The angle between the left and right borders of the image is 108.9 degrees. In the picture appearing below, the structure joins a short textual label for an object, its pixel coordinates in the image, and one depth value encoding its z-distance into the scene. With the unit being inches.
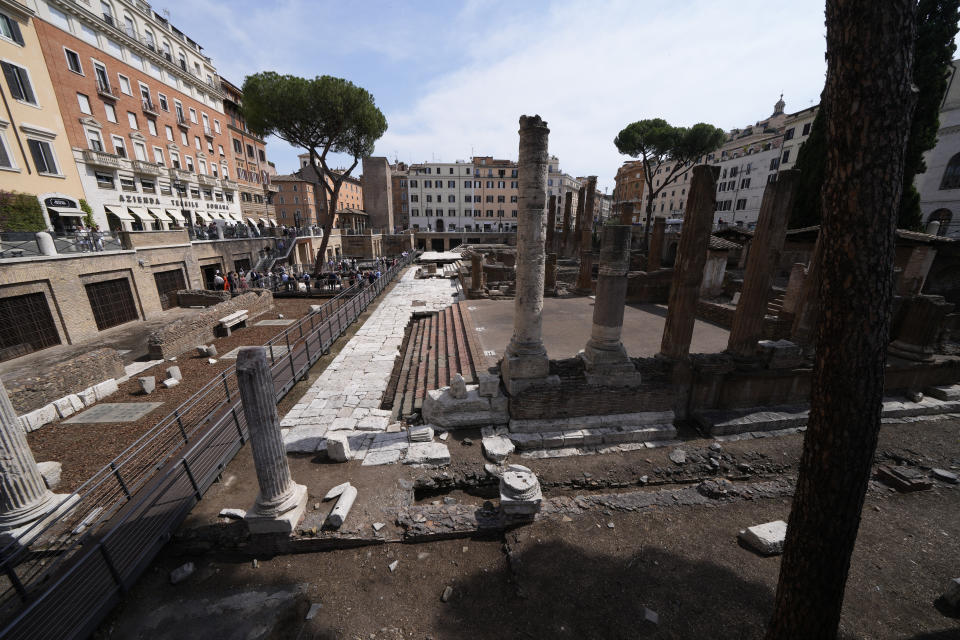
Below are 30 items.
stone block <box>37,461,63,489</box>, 229.0
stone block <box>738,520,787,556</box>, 170.7
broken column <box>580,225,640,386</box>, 263.6
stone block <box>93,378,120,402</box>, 343.6
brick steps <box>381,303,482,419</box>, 320.2
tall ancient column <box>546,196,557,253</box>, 888.9
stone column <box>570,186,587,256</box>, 1064.2
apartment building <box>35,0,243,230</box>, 744.3
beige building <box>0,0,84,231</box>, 607.2
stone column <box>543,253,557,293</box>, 643.5
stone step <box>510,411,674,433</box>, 266.8
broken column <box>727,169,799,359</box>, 269.7
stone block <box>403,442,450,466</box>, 240.2
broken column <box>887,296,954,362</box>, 305.3
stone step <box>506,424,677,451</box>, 258.1
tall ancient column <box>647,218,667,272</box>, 621.6
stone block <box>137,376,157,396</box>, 350.3
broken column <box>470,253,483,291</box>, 638.5
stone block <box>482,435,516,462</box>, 243.1
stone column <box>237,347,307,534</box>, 176.1
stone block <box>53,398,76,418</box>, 309.4
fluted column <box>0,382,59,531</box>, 181.9
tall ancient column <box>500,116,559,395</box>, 243.6
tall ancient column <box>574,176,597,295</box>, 633.6
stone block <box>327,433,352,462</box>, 240.2
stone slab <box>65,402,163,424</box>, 307.8
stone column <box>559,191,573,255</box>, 898.6
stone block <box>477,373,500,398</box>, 273.9
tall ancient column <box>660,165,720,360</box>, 249.3
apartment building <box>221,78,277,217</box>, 1304.1
